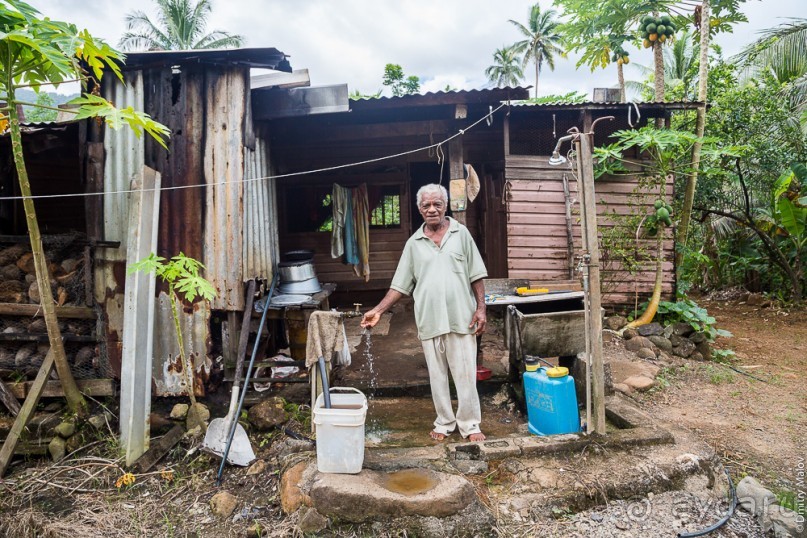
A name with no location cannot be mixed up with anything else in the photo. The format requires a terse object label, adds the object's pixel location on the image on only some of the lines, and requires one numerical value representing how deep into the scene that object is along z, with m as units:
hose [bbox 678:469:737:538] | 2.83
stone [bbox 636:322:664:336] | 7.40
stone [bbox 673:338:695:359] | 7.12
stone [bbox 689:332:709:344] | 7.30
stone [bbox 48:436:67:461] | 4.46
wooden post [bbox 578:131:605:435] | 3.39
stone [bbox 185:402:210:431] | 4.76
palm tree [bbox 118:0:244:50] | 21.42
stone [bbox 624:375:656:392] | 5.52
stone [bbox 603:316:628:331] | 7.80
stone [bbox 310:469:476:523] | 2.86
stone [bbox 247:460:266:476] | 4.00
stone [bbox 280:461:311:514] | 3.12
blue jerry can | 3.65
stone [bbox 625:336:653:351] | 7.04
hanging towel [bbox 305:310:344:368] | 3.84
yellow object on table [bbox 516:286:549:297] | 5.18
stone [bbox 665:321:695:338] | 7.37
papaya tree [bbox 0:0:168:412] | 3.51
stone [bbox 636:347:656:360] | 6.78
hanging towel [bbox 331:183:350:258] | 8.68
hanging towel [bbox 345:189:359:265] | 8.77
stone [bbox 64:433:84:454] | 4.53
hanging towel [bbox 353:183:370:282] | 8.91
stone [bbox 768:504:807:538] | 2.74
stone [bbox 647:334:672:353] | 7.19
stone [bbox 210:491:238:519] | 3.54
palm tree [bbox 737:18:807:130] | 11.41
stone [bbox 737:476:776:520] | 2.98
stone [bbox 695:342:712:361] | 7.29
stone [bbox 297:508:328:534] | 2.89
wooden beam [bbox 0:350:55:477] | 4.23
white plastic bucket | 3.05
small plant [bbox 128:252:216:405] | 4.12
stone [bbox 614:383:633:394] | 5.37
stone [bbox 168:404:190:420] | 4.95
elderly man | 3.66
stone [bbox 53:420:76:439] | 4.59
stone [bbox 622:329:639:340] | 7.41
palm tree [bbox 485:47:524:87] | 28.70
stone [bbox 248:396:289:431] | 4.59
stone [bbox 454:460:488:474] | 3.25
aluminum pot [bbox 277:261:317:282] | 5.98
